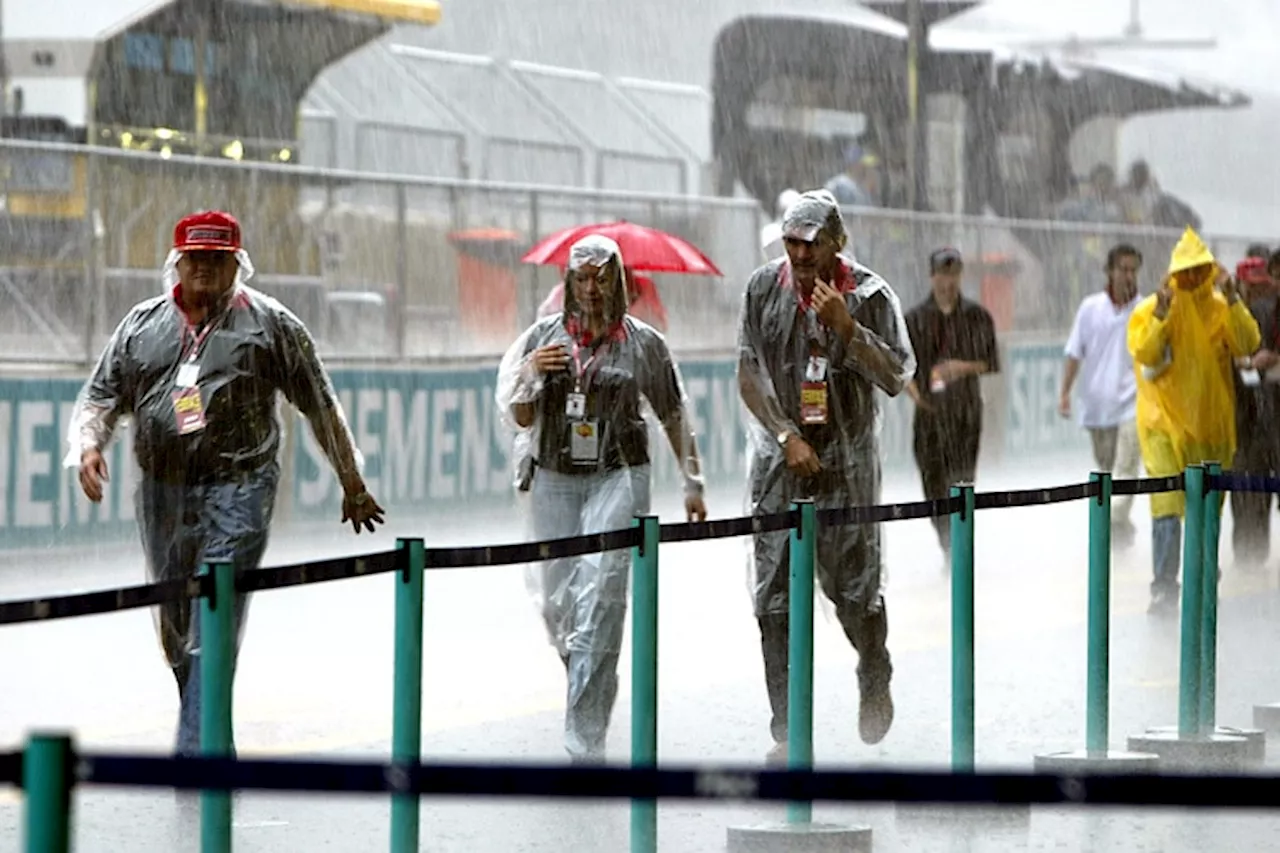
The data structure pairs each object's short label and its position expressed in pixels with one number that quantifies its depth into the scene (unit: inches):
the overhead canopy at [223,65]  1307.8
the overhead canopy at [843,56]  2004.2
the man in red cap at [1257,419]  1114.1
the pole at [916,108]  1863.9
